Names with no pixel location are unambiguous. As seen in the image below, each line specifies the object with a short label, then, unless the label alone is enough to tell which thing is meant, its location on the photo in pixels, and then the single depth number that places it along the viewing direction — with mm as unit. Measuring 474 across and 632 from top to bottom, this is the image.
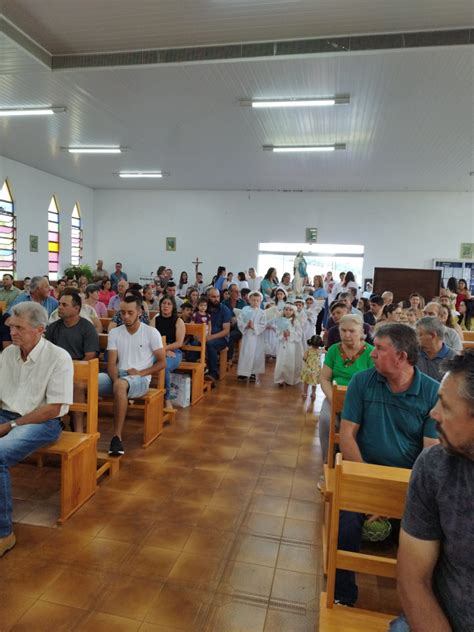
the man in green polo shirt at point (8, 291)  8320
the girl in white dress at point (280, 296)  8558
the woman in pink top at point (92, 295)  6273
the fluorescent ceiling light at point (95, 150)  10453
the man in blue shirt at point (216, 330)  6562
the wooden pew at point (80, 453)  2785
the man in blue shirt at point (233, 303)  7723
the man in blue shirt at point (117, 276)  13950
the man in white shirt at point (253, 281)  13423
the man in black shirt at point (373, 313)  6484
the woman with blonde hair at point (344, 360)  3162
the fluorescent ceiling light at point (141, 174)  12969
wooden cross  14783
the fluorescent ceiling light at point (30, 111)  7887
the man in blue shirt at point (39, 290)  4977
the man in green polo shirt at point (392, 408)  2188
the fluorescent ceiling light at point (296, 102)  6820
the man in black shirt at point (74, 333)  3877
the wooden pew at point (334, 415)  2857
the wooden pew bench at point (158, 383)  4434
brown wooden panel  10766
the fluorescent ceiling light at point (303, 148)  9250
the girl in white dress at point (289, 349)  6602
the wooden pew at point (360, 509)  1555
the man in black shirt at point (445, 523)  1156
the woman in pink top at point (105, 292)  8953
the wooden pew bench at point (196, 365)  5457
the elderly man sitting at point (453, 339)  3916
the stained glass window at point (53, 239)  13773
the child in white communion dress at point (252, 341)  6793
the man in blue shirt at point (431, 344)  3162
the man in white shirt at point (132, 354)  4016
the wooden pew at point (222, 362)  6930
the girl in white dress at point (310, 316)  9000
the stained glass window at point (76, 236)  15062
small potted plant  13398
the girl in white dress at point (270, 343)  8258
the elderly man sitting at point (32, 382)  2719
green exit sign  14297
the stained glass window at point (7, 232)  11781
